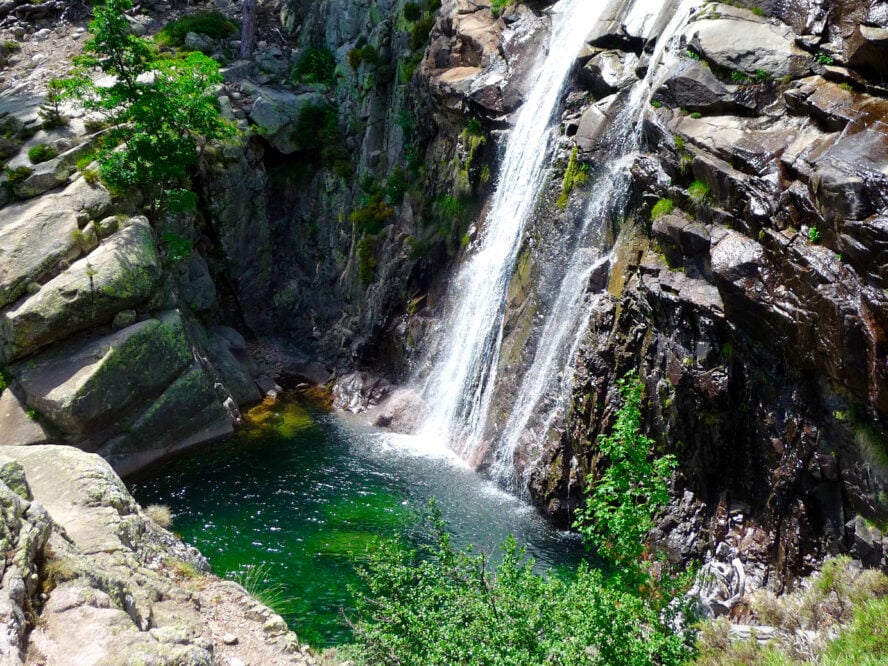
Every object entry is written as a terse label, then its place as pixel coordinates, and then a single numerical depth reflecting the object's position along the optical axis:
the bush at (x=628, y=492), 9.72
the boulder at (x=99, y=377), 21.50
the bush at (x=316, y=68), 35.84
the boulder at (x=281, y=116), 32.41
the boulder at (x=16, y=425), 21.30
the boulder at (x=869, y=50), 13.32
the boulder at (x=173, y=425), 22.73
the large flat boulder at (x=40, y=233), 21.95
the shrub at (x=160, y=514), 15.87
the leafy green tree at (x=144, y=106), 24.80
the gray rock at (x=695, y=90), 16.19
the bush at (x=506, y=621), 8.86
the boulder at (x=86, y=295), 21.61
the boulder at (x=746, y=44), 15.34
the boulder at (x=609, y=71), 20.53
